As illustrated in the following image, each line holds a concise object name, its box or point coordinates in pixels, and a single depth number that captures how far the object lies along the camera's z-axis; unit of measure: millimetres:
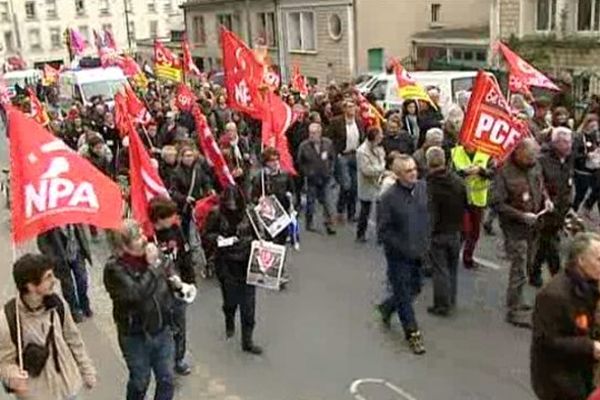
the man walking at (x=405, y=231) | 7434
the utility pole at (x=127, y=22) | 74956
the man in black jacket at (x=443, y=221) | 8258
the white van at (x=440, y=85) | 18422
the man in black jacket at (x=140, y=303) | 5680
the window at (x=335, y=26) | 35250
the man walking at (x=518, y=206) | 7891
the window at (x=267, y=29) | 40250
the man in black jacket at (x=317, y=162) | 11734
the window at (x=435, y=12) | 36062
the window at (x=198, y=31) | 48562
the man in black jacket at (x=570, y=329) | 4676
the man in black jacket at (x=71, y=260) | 8594
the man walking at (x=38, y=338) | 4891
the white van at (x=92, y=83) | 28375
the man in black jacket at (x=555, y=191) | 8781
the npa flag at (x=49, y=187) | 5633
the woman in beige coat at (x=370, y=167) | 11094
